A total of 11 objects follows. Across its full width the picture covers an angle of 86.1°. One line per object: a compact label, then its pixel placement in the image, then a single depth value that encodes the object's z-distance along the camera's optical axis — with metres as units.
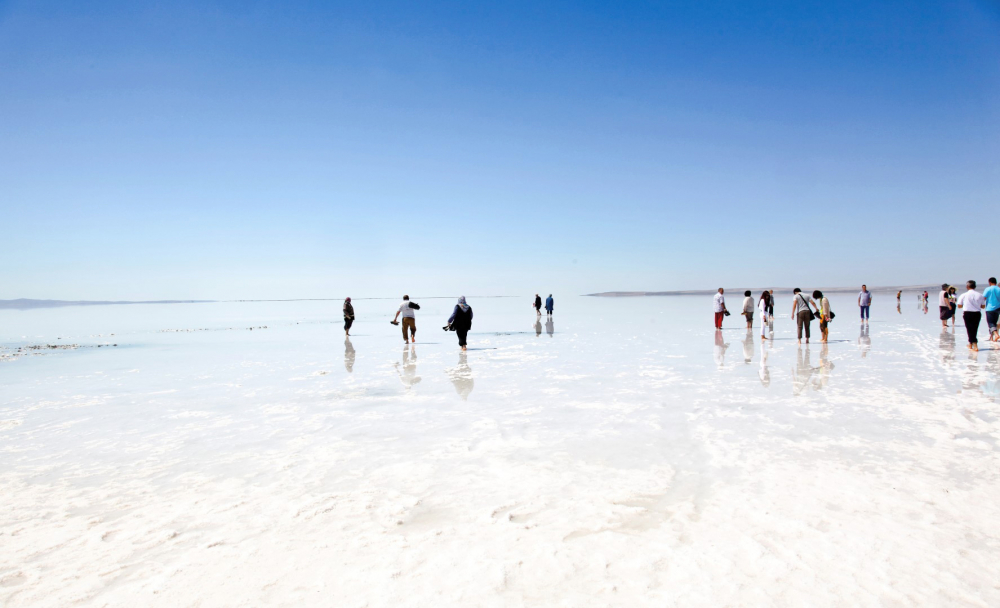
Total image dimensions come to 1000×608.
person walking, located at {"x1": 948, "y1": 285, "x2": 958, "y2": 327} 21.42
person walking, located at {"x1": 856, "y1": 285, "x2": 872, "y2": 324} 24.19
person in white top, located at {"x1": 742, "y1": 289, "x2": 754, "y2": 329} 22.89
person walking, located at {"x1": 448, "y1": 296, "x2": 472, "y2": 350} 16.98
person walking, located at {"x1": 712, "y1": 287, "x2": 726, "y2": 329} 22.59
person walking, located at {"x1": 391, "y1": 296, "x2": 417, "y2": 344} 18.97
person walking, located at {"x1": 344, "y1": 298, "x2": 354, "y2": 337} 23.98
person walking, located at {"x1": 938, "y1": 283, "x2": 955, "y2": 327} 21.19
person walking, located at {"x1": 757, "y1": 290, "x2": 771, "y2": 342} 18.26
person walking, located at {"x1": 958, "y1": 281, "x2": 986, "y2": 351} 14.53
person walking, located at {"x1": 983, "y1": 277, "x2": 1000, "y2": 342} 15.99
